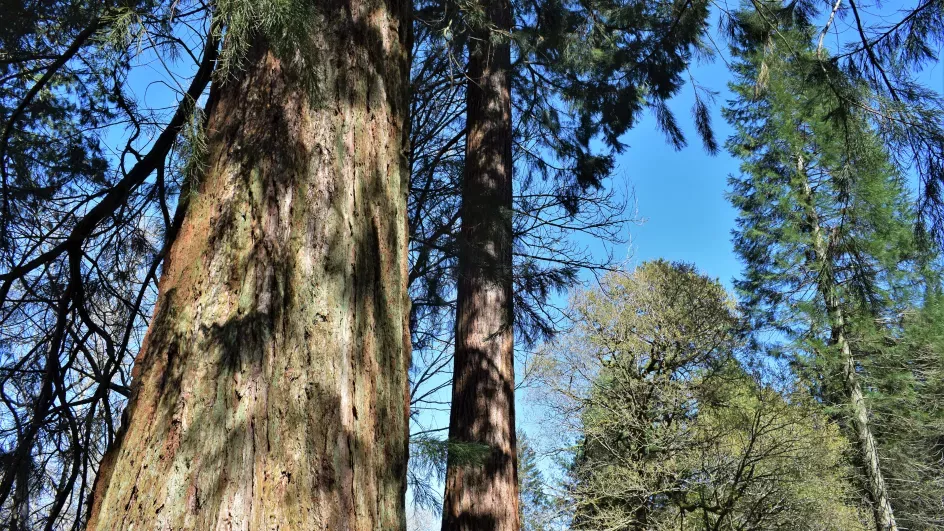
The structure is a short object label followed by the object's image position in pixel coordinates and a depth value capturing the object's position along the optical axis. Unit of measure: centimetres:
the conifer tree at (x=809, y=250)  1162
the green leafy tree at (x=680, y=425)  859
